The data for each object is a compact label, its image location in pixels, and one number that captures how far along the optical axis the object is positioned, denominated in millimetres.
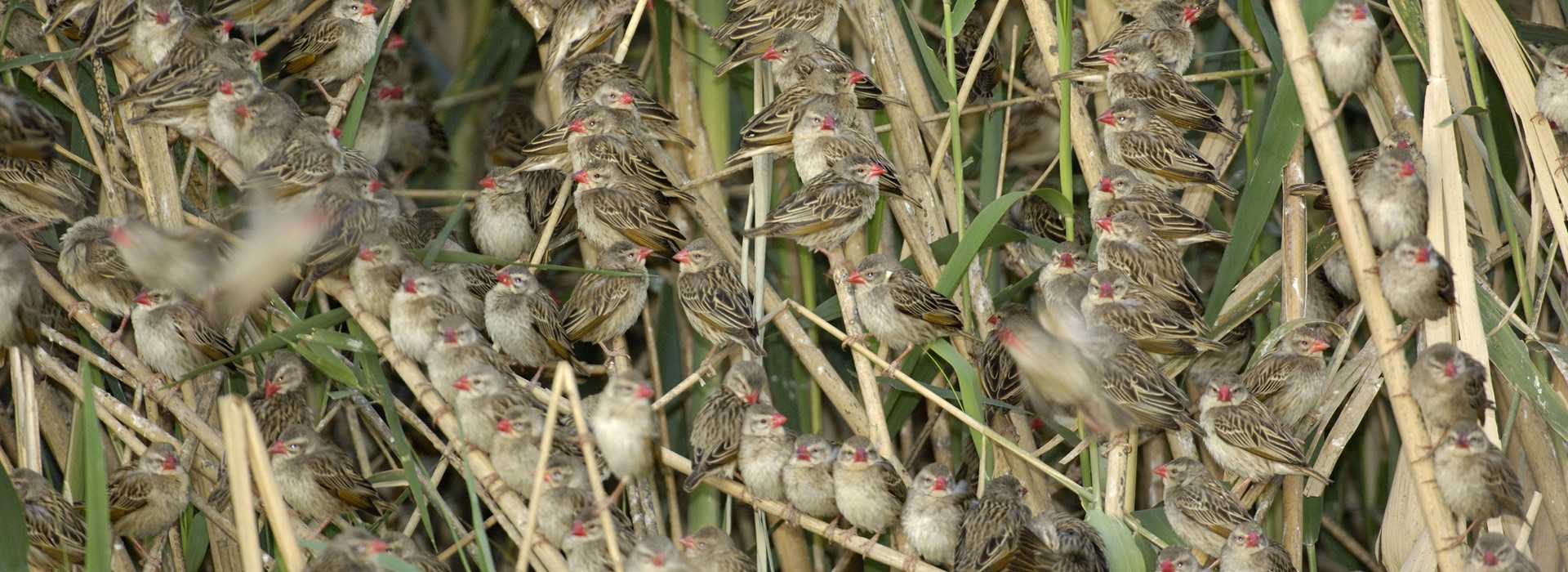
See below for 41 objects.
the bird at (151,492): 10562
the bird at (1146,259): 11273
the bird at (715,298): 11031
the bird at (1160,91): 11836
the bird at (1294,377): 11062
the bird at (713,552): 10156
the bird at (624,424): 9039
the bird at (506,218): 12773
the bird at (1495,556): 8789
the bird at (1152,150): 11586
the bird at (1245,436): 10375
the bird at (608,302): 11617
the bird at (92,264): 11258
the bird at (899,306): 10648
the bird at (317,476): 10789
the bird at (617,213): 11797
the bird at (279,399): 11461
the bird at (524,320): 11492
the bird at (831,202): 11039
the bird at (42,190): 11570
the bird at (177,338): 11156
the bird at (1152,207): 11570
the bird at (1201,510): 10254
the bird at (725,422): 10484
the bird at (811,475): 10453
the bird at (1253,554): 9906
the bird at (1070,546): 9844
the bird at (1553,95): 11125
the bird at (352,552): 8906
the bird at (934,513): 10195
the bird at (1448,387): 8757
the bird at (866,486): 10164
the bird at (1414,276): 8727
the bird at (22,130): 10187
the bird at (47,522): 10211
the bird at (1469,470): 8562
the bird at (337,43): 12367
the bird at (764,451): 10517
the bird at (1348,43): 10281
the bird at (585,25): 12211
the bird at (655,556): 9000
